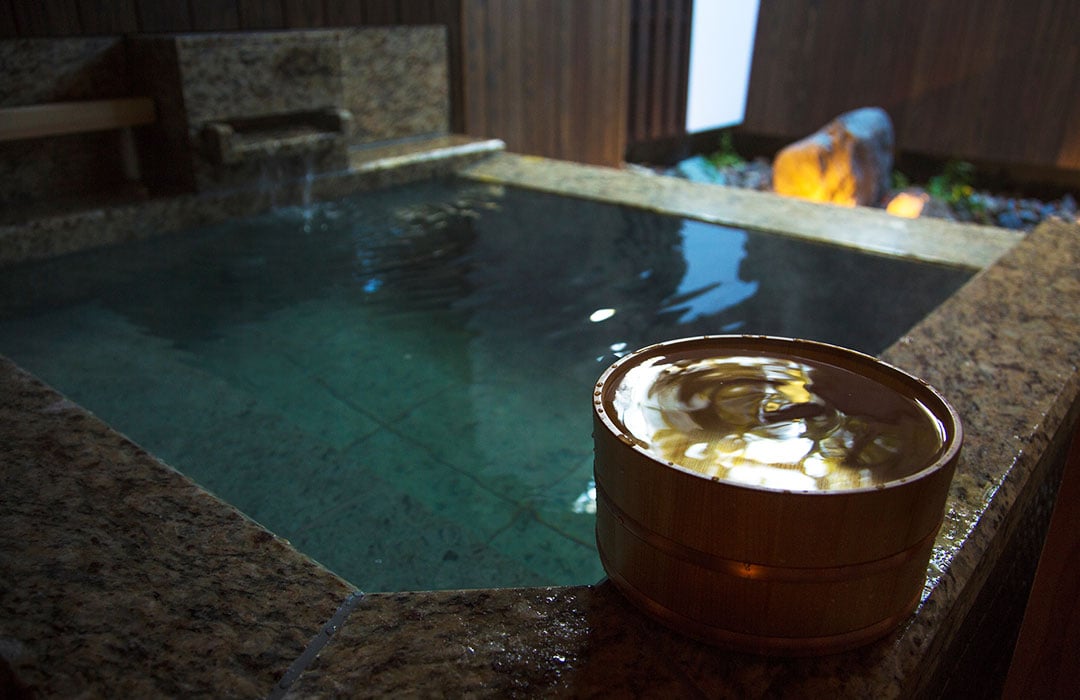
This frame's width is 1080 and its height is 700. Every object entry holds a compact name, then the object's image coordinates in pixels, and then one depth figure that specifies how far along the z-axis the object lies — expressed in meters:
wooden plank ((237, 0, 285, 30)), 4.15
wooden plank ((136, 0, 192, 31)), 3.77
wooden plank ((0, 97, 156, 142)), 3.35
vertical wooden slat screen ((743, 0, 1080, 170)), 7.73
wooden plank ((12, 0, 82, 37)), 3.38
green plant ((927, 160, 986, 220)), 7.97
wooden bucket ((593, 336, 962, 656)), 0.81
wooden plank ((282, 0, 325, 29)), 4.36
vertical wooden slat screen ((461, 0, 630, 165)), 5.60
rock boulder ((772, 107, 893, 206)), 7.02
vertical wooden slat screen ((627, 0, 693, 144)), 8.03
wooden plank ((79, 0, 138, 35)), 3.57
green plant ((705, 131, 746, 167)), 9.54
